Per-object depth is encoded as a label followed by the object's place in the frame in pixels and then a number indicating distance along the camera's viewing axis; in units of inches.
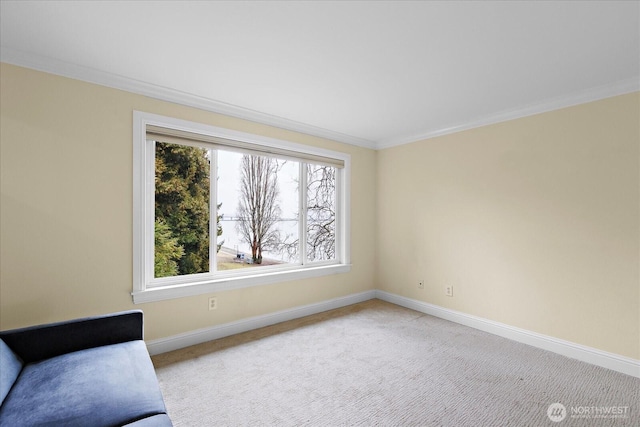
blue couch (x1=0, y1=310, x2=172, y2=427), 47.9
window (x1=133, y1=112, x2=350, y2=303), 104.3
